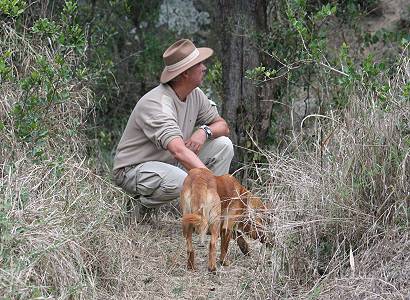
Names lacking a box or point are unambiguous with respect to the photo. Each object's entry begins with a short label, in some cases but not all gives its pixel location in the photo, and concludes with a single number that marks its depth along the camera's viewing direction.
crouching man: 10.93
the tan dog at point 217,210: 9.35
